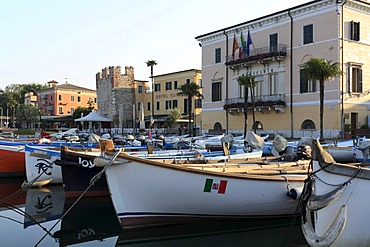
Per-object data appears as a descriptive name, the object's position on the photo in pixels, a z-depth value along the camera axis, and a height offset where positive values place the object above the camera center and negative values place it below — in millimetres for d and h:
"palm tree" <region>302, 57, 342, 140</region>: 28969 +3452
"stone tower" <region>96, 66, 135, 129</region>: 63844 +4080
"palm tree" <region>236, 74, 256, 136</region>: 36438 +3109
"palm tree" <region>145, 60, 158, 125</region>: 60031 +8122
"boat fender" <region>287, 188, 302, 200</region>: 10047 -1795
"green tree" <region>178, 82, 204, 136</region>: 44012 +3213
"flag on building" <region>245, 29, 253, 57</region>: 39531 +7235
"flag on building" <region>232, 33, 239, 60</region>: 41281 +7314
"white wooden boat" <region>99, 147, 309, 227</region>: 9258 -1647
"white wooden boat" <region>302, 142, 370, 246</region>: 6922 -1406
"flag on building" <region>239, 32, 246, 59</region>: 40375 +7089
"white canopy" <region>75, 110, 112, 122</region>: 45188 +158
